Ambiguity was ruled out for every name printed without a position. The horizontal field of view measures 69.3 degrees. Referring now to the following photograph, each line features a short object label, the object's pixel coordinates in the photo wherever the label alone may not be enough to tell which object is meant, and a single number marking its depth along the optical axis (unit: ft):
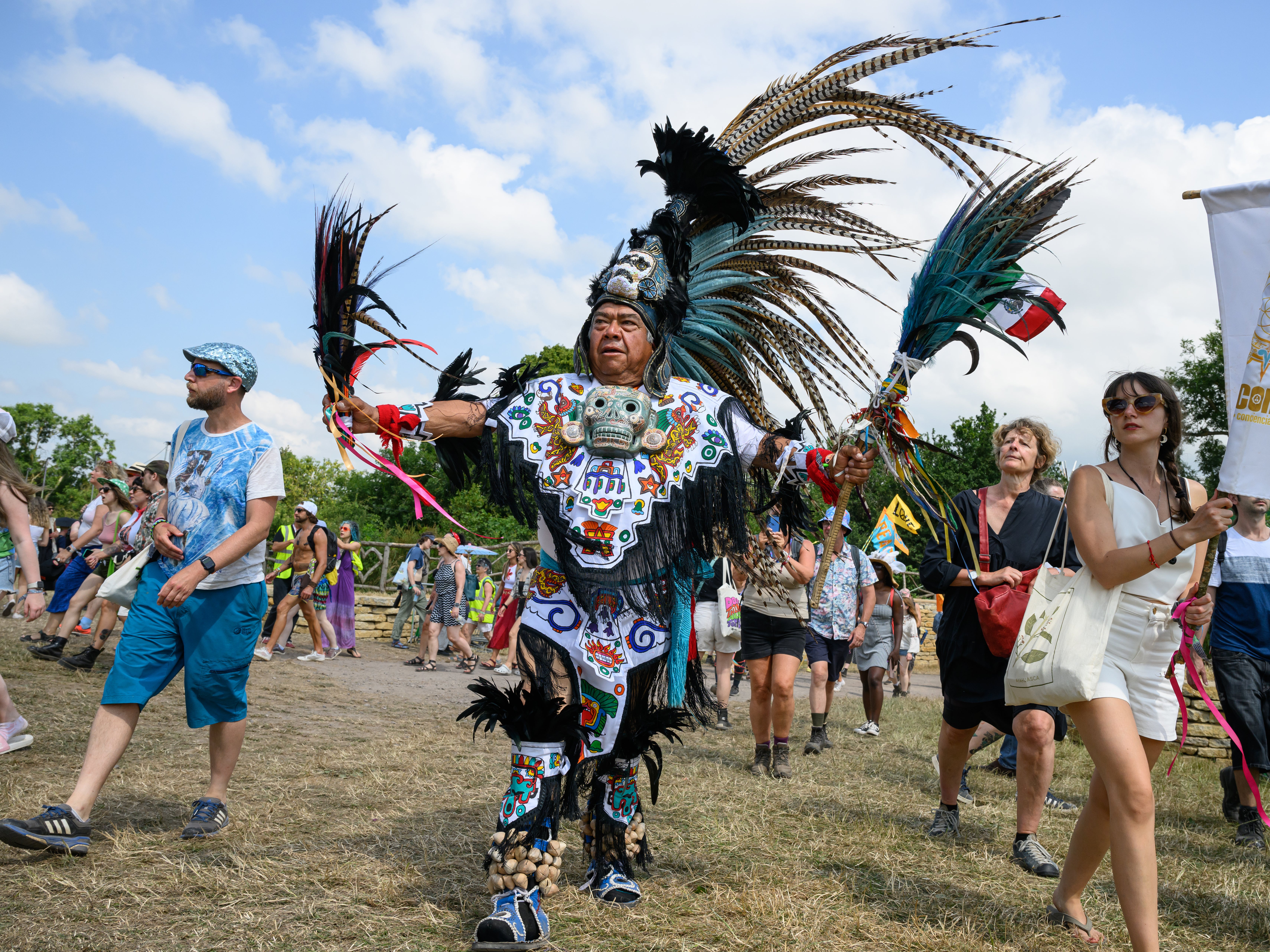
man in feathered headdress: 10.31
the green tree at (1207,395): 93.66
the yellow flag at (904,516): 12.71
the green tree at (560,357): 86.43
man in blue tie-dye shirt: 12.05
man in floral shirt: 24.82
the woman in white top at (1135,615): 8.70
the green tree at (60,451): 162.71
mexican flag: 10.77
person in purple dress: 41.01
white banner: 8.70
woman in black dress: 13.29
